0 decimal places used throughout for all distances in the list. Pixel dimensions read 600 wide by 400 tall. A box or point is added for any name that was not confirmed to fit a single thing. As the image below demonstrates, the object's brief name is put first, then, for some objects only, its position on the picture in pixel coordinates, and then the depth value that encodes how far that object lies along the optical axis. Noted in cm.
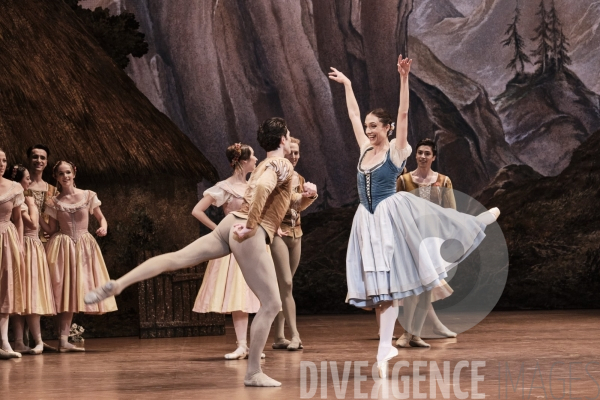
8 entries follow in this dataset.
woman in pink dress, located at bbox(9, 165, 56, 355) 1586
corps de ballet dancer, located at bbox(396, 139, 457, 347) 1665
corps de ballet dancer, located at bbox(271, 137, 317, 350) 1489
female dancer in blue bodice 1142
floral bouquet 1775
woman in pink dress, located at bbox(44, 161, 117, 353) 1645
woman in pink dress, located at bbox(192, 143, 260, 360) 1462
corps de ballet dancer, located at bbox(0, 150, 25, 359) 1551
